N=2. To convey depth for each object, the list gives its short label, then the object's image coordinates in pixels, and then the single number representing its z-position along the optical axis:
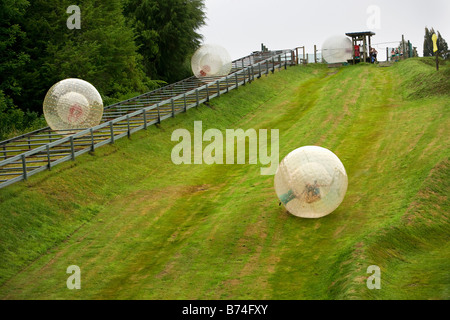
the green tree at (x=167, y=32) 56.66
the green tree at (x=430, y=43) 72.56
